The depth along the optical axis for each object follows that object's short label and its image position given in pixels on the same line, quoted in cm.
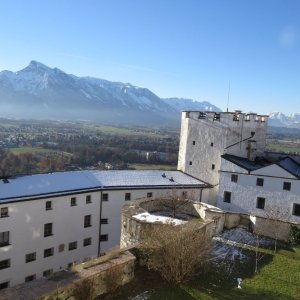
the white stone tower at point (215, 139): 3071
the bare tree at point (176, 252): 1399
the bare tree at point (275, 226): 2039
